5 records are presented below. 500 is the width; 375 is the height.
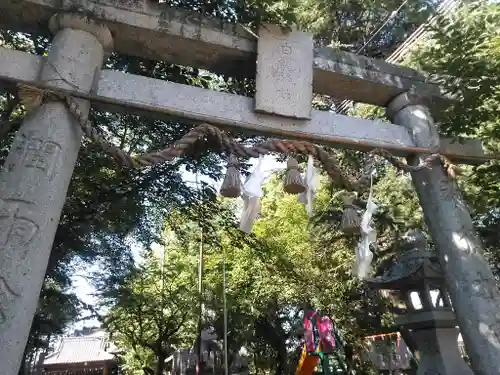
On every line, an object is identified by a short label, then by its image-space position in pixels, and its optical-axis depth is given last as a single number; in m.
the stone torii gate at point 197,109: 2.92
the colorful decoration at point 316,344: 10.20
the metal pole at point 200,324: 13.03
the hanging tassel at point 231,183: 3.62
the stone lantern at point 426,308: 5.35
